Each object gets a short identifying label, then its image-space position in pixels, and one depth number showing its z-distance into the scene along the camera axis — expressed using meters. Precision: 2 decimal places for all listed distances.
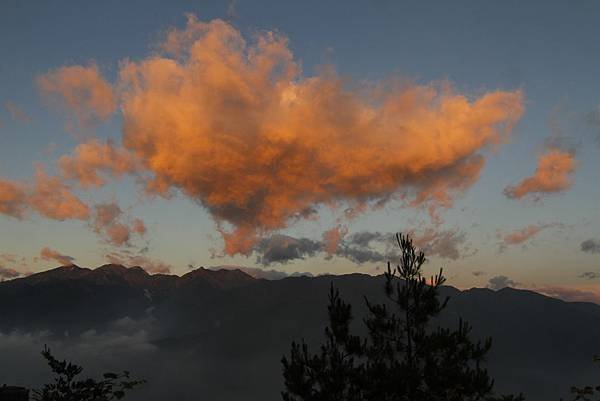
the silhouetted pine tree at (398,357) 19.02
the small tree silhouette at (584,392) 12.22
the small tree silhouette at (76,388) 13.65
